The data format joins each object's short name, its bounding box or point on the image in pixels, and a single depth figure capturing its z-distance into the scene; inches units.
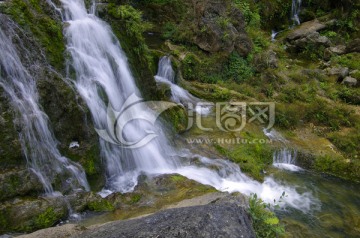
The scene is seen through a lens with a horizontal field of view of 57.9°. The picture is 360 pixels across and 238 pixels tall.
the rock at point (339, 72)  587.8
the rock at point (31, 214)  221.1
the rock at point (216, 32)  554.6
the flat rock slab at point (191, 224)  150.1
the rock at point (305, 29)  748.6
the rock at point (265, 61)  566.3
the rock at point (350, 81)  560.7
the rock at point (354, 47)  697.0
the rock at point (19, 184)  231.1
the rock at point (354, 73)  581.6
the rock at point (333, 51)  687.1
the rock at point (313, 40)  705.0
